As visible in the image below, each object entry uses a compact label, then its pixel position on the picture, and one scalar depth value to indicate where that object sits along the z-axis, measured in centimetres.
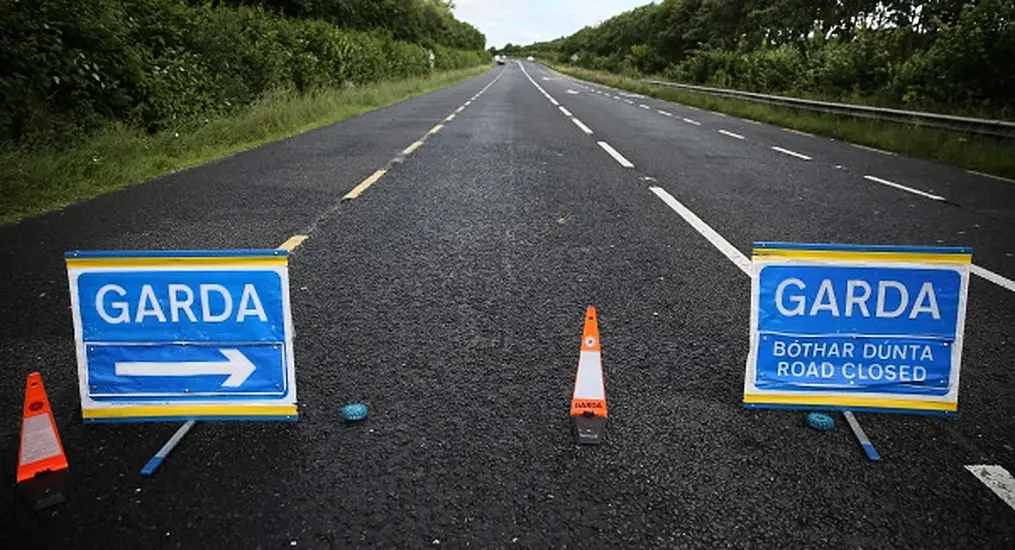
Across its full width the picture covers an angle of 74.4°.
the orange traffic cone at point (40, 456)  236
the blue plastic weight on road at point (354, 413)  292
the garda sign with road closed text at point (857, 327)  303
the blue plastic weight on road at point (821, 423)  295
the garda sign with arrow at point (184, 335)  288
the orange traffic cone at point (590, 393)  281
